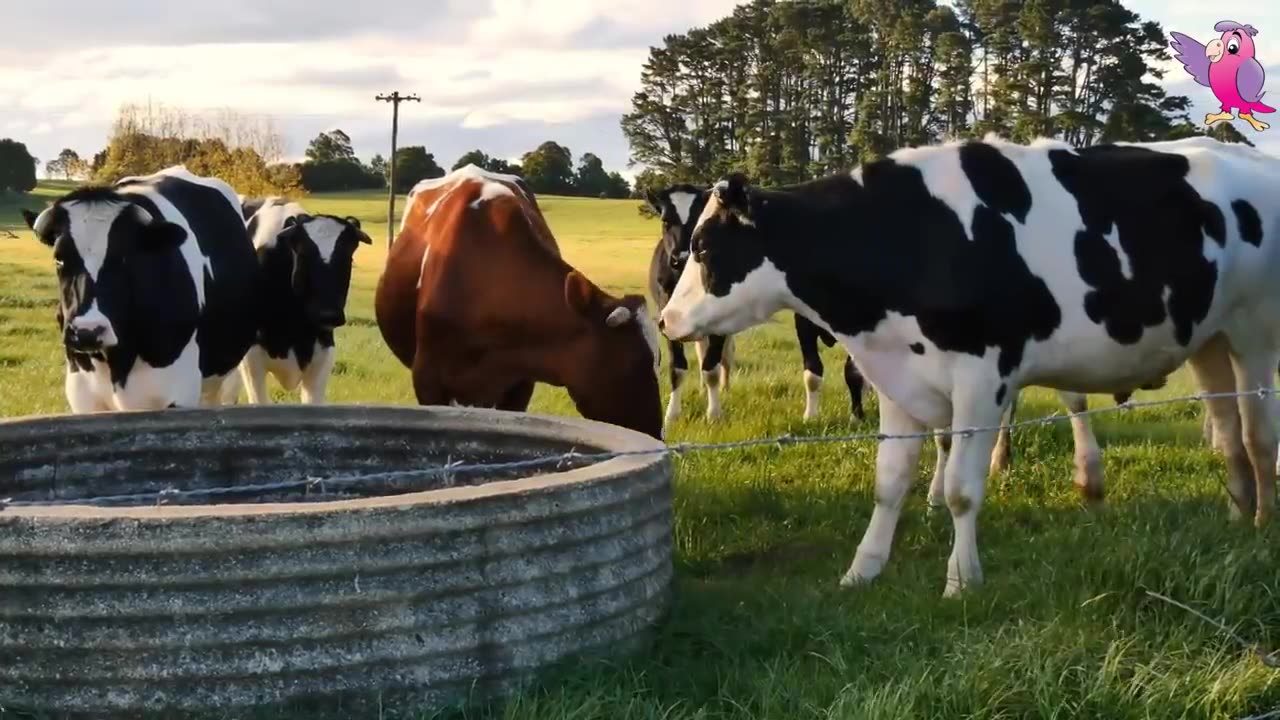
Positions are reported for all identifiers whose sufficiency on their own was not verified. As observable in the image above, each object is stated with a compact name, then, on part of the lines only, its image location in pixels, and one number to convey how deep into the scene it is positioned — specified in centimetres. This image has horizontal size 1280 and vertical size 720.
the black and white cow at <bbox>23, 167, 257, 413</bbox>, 584
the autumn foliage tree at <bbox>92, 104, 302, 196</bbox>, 5178
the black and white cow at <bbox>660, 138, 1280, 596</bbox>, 546
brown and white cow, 658
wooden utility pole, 4303
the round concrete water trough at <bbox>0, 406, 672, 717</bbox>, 338
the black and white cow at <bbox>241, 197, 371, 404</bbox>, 834
